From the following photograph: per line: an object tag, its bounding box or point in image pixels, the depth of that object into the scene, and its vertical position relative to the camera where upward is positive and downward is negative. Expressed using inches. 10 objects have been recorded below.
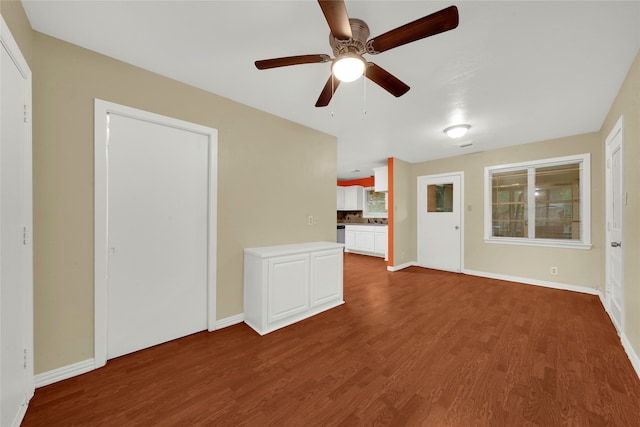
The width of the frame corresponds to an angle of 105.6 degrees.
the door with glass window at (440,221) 192.6 -6.6
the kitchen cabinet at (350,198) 307.6 +19.8
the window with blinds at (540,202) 146.1 +7.7
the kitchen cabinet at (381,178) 223.6 +32.7
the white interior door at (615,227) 93.3 -5.8
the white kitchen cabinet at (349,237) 281.0 -28.4
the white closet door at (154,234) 77.5 -7.4
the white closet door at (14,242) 47.4 -6.6
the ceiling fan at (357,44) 45.3 +37.3
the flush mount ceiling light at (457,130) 126.9 +44.2
